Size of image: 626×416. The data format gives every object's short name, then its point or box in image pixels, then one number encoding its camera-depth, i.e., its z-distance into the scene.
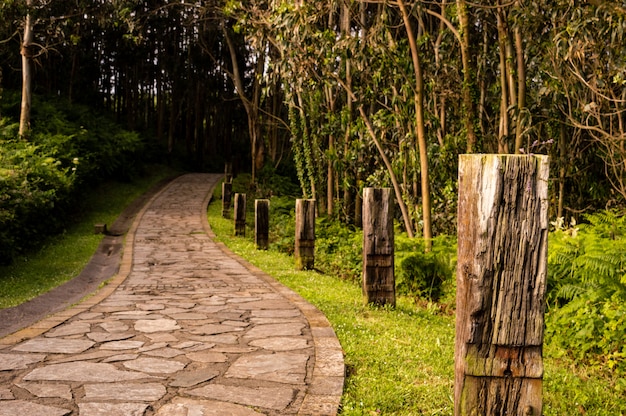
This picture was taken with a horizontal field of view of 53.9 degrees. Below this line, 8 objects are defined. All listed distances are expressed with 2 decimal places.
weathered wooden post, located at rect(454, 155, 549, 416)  2.68
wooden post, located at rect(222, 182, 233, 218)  18.91
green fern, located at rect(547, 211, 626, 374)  5.25
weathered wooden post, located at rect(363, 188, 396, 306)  6.55
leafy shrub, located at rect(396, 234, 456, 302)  8.54
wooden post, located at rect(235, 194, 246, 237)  14.87
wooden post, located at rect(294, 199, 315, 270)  10.03
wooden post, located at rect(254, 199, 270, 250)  12.60
